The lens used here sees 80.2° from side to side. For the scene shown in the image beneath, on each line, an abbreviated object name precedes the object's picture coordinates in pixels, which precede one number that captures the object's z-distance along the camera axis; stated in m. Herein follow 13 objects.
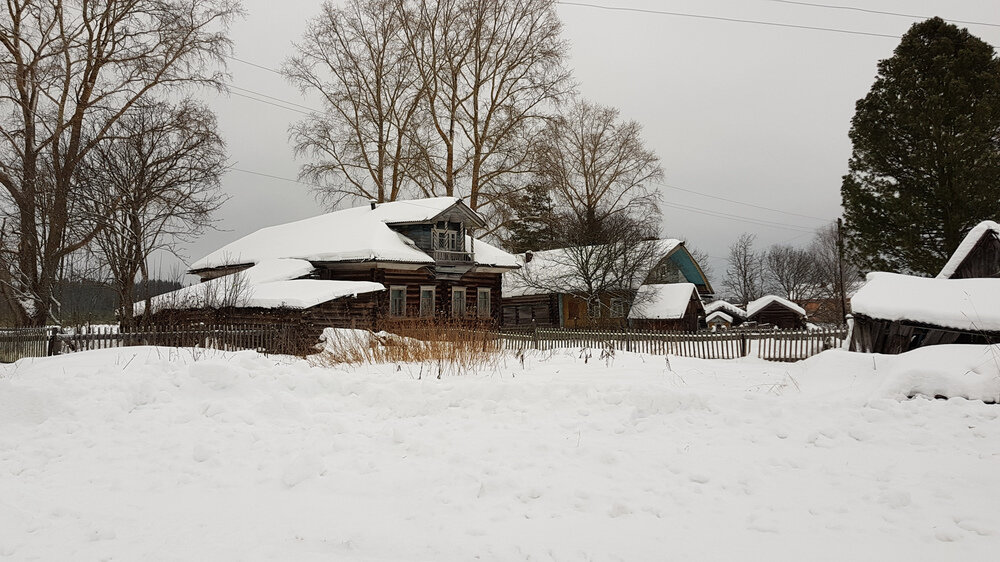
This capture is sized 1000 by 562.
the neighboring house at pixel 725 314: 42.41
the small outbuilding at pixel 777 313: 39.84
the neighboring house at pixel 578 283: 32.53
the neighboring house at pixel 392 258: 26.91
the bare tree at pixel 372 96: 32.53
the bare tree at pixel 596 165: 40.19
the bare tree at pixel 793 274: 59.75
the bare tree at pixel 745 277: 62.25
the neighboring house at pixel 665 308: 32.47
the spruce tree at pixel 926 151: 22.38
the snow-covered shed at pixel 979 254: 13.72
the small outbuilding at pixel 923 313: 9.43
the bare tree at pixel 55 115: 19.22
